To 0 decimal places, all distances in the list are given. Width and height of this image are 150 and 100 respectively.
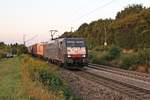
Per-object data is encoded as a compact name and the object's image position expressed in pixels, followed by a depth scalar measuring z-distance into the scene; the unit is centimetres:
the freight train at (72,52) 3477
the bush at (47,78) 1701
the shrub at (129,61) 3425
